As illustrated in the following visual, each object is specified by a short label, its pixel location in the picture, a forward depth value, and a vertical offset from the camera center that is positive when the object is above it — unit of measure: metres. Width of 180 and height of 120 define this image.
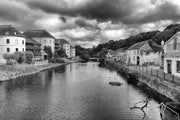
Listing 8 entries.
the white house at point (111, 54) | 111.35 +1.54
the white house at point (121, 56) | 76.06 -0.03
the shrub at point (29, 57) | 43.56 -0.01
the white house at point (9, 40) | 47.00 +5.65
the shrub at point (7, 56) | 38.41 +0.32
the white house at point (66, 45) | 107.50 +8.67
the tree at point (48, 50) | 67.57 +3.19
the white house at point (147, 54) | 48.86 +0.55
